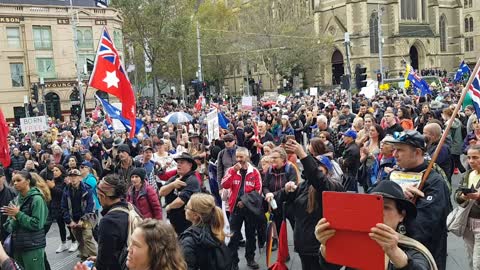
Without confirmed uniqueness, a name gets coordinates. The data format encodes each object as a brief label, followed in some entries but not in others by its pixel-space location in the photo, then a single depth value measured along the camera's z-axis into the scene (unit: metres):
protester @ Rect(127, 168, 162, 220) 6.49
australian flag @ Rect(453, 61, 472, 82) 23.74
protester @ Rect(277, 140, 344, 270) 4.84
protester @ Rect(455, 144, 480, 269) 4.57
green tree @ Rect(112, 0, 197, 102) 40.03
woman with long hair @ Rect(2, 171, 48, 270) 5.77
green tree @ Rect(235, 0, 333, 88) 47.19
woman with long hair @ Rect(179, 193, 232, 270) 4.15
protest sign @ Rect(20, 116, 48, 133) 17.23
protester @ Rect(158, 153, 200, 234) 6.08
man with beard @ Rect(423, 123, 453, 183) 6.75
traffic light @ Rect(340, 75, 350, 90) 18.85
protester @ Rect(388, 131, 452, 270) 3.51
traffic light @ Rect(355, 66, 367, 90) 19.27
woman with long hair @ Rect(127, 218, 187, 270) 3.04
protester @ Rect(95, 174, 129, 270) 4.35
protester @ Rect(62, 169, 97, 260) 7.75
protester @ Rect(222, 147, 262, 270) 7.09
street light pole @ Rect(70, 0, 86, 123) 33.01
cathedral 56.66
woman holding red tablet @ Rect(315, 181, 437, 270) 2.31
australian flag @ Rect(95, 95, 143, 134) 12.68
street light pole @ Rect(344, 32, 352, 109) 17.69
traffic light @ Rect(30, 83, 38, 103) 33.83
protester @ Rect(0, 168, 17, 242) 6.64
